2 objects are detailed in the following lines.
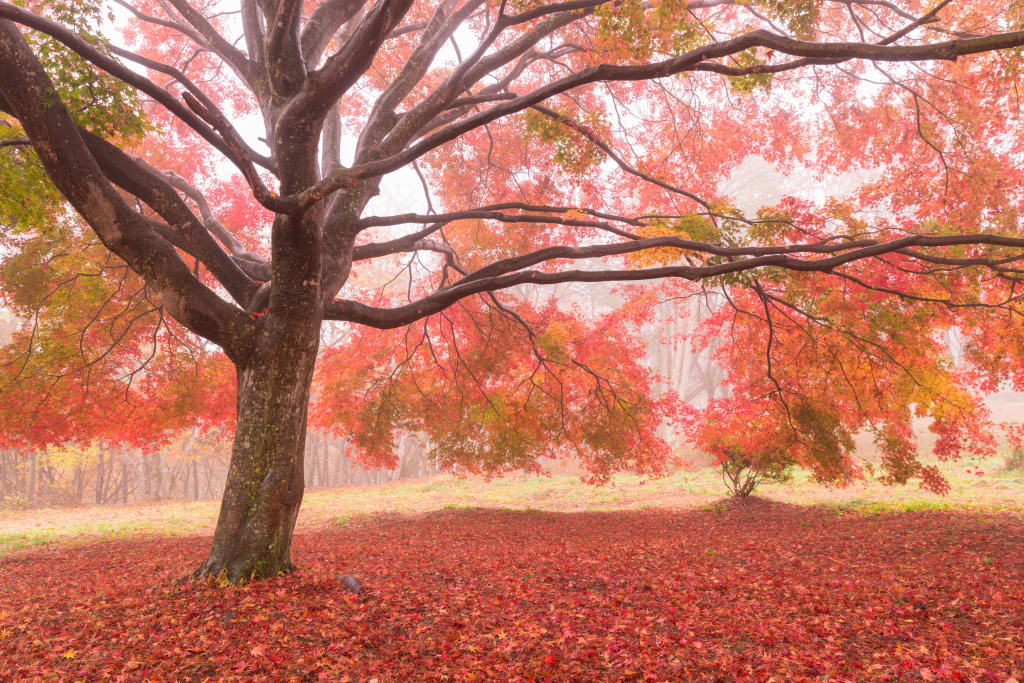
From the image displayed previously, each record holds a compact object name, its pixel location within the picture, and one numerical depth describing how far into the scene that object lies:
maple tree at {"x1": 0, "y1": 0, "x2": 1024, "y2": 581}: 4.88
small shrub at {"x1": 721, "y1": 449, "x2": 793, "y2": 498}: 13.11
